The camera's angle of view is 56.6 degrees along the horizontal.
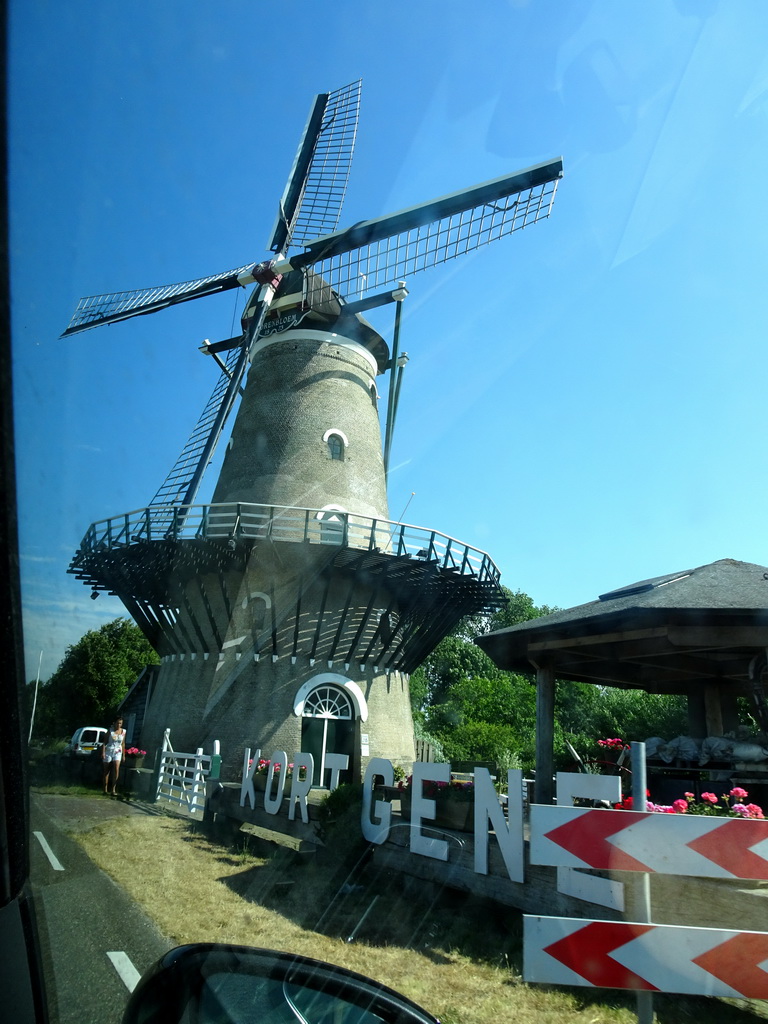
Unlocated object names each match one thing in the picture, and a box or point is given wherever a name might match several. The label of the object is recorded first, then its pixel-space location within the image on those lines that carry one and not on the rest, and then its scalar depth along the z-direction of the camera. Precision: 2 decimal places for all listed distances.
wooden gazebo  6.20
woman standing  10.33
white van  12.69
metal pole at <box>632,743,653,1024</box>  2.48
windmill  13.98
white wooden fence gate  10.77
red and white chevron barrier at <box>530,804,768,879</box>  2.52
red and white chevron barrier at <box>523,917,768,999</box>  2.36
